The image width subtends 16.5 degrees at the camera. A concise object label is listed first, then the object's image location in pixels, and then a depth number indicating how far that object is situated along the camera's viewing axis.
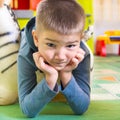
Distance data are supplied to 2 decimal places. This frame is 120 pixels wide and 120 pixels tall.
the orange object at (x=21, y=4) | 2.69
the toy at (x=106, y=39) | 4.38
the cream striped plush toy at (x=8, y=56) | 1.39
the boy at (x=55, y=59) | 1.01
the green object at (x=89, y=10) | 3.91
